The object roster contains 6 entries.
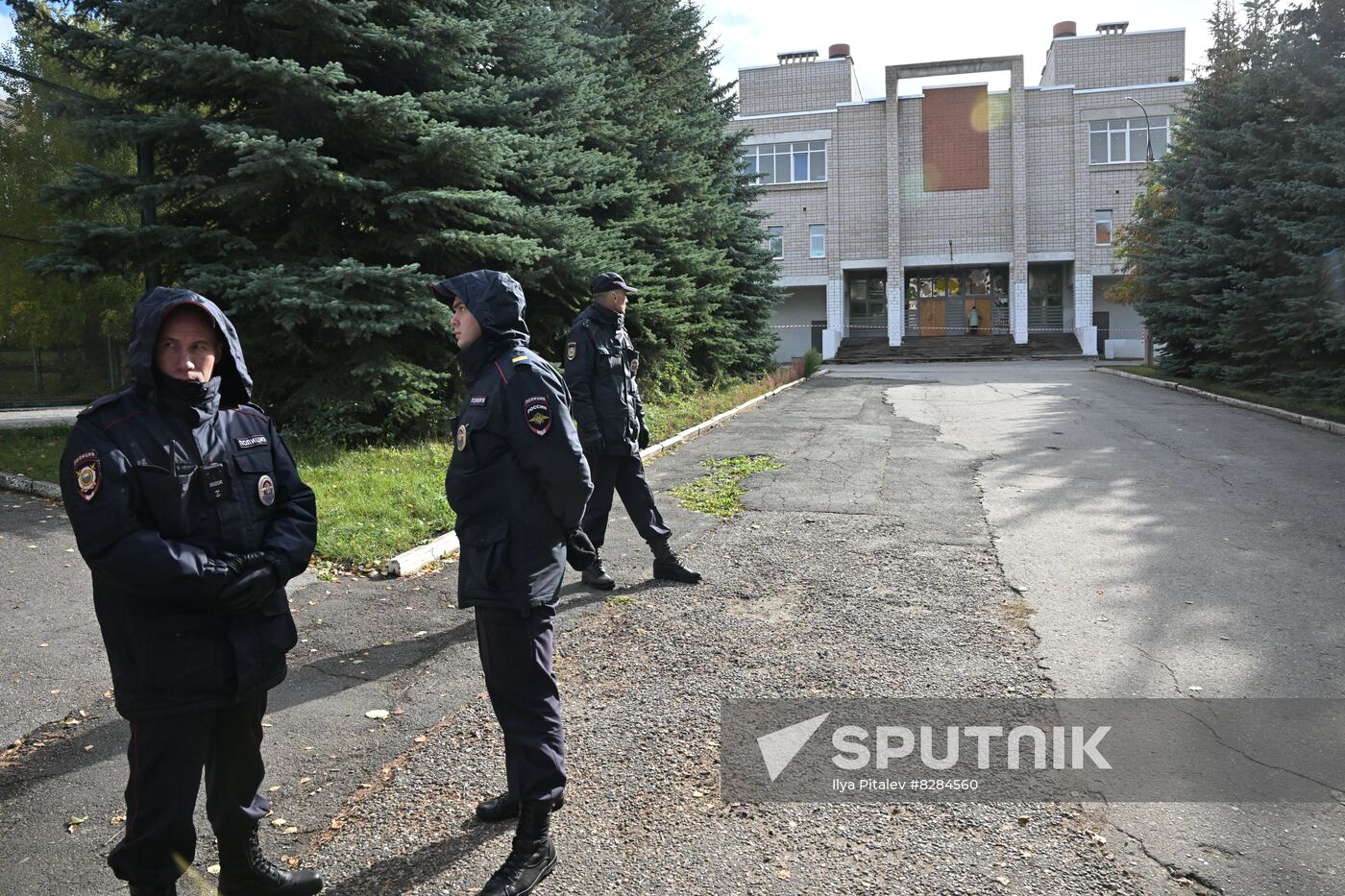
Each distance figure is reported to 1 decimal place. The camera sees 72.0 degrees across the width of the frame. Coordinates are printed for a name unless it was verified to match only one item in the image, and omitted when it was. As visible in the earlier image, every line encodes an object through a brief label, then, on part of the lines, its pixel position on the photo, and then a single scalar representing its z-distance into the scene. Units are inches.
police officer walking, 264.5
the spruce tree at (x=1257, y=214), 618.8
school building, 1871.3
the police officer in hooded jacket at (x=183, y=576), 107.0
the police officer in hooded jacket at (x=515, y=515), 131.0
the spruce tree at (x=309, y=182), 394.6
